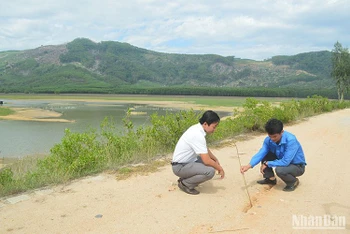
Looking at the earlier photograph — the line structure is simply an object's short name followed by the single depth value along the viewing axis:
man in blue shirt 4.50
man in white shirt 4.36
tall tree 30.70
